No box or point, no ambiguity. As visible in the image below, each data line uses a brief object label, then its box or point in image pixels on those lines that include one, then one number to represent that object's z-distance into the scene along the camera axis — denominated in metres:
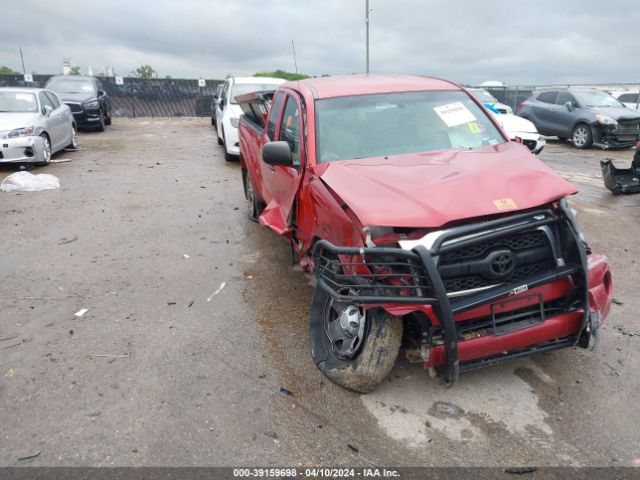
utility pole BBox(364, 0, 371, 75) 17.53
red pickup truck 2.79
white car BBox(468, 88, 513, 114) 15.08
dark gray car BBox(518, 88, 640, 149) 13.91
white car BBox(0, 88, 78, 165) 10.01
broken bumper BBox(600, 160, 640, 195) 8.16
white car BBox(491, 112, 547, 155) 10.57
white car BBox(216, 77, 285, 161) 11.66
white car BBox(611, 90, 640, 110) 20.95
